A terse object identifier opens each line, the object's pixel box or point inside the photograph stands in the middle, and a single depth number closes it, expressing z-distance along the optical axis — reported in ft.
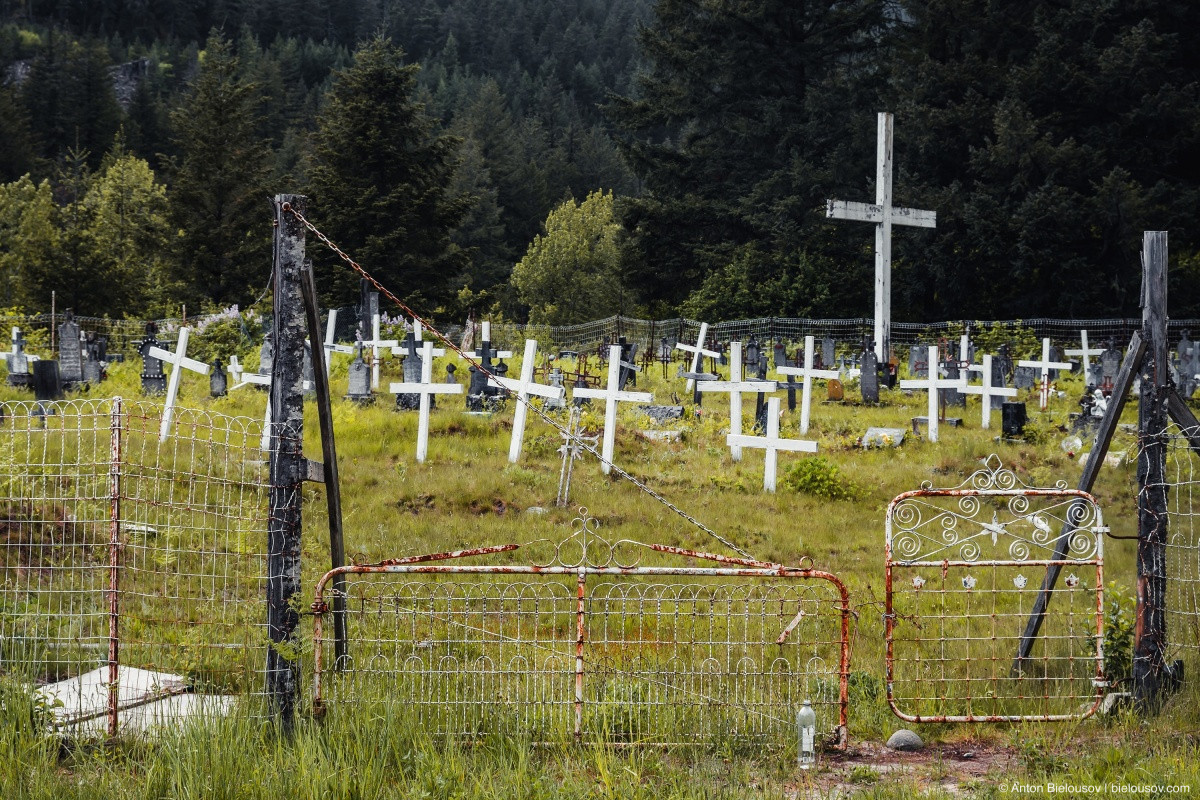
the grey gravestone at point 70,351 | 64.51
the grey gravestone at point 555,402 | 56.95
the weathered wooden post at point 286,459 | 23.12
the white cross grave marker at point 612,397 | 51.24
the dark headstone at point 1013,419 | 60.34
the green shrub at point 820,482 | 49.32
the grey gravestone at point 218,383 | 65.57
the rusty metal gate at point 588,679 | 22.93
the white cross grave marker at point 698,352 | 76.64
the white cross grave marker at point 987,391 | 65.51
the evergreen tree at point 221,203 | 135.95
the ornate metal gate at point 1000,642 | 24.66
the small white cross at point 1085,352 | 85.71
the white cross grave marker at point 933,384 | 61.26
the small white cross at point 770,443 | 48.80
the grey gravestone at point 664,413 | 63.05
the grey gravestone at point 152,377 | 63.93
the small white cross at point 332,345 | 77.02
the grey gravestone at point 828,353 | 85.52
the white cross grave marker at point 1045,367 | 73.61
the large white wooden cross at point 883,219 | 83.41
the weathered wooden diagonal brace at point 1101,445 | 26.68
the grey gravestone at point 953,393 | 71.15
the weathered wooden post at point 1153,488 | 25.75
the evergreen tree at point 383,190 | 110.52
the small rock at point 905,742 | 24.07
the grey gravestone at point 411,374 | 59.77
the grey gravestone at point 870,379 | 74.23
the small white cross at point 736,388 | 51.24
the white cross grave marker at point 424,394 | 51.08
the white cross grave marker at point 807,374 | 63.66
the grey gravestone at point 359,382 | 62.80
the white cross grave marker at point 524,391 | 50.70
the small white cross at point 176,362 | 56.59
